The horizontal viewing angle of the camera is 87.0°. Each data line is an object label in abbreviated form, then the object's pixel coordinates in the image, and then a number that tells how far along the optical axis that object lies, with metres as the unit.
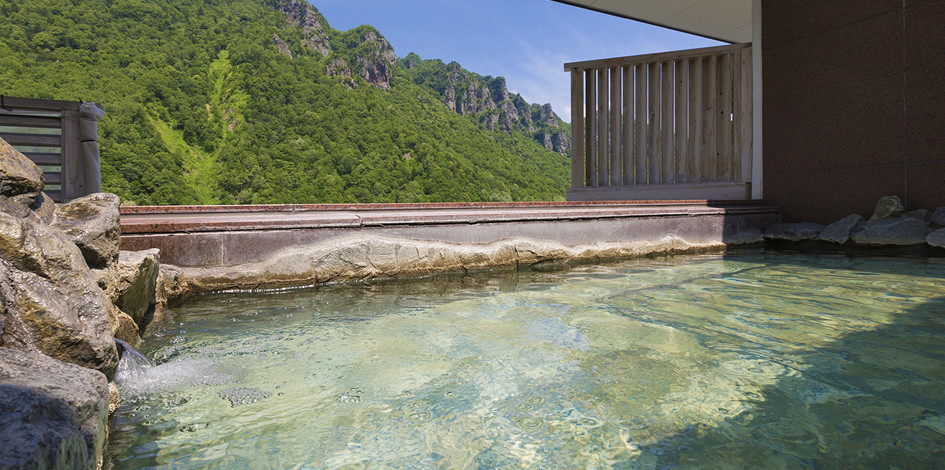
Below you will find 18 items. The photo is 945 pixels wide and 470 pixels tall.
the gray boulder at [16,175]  2.03
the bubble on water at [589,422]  1.57
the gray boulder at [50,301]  1.51
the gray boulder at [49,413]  0.88
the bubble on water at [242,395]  1.77
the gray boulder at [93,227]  2.36
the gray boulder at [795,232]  6.32
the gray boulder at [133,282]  2.41
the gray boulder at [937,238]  5.01
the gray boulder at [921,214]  5.45
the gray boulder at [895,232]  5.26
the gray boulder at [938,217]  5.21
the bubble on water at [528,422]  1.57
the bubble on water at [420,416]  1.62
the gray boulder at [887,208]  5.67
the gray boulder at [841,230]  5.93
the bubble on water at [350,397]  1.78
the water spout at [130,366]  1.95
